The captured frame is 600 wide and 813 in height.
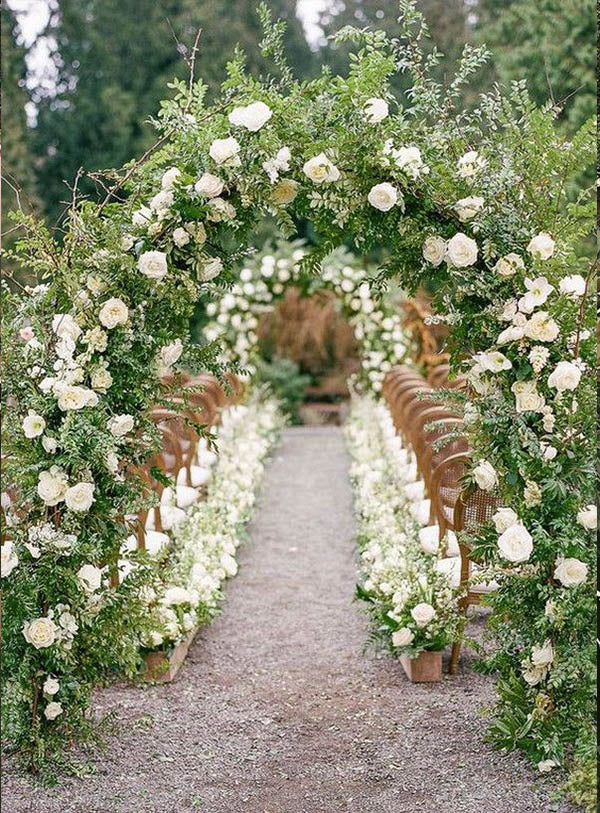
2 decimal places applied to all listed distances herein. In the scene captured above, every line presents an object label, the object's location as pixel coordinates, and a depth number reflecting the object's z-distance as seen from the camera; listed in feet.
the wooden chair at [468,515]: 16.16
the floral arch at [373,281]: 12.52
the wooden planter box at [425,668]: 16.90
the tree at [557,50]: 40.19
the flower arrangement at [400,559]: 16.75
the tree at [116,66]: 61.82
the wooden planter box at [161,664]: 16.47
